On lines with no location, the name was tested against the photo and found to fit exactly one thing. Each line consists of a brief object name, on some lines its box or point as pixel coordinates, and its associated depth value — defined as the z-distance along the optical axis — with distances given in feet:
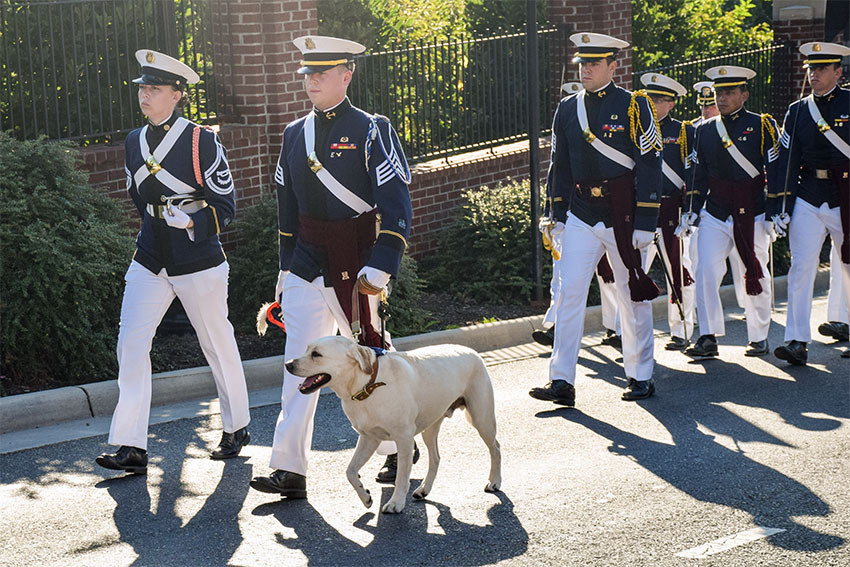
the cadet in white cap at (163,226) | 23.94
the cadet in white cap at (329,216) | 22.34
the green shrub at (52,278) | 29.84
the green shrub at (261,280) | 35.76
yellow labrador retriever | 20.45
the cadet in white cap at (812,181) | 33.32
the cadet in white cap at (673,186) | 35.88
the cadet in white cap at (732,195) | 34.63
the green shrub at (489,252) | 40.96
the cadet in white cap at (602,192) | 29.04
